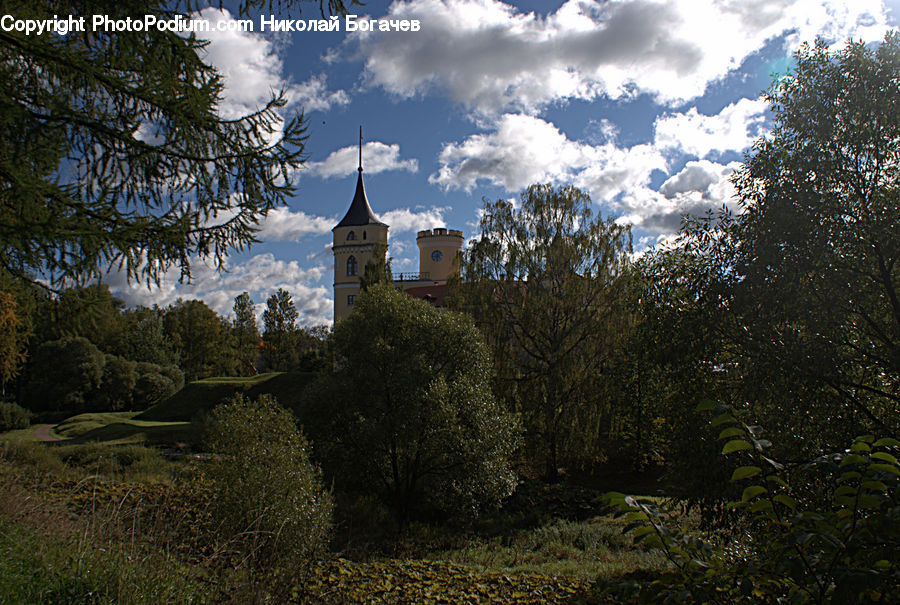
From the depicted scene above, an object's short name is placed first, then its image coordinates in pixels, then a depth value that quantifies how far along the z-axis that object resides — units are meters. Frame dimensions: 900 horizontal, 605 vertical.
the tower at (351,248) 50.00
